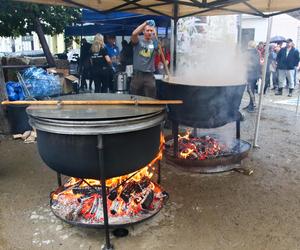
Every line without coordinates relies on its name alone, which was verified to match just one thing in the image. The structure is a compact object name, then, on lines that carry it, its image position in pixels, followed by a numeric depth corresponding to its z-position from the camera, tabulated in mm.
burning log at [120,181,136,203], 3239
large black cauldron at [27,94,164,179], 2369
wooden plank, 2725
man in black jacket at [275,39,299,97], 11852
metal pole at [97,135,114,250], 2383
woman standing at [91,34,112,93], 8891
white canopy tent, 4453
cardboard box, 8422
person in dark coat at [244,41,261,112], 8719
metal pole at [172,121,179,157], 4395
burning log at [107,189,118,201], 3169
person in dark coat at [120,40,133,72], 7922
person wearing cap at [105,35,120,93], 9344
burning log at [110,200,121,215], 3118
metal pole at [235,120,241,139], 4940
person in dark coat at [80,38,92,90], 9812
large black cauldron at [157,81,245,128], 3953
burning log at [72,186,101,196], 3338
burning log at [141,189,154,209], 3223
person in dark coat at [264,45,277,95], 12755
